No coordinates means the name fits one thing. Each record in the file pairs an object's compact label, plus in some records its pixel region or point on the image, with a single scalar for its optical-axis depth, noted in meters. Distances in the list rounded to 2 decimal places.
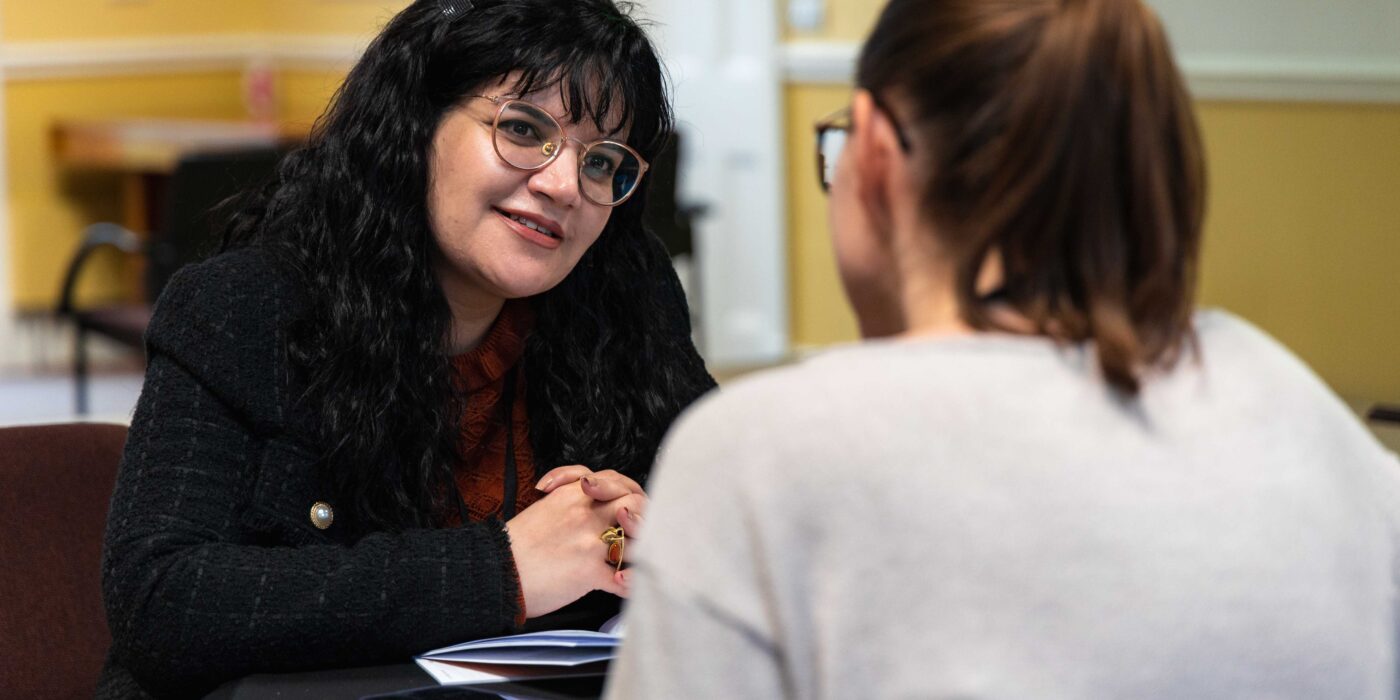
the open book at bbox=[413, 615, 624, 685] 1.84
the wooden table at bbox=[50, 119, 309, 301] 6.13
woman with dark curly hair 1.91
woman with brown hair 1.51
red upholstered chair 2.17
